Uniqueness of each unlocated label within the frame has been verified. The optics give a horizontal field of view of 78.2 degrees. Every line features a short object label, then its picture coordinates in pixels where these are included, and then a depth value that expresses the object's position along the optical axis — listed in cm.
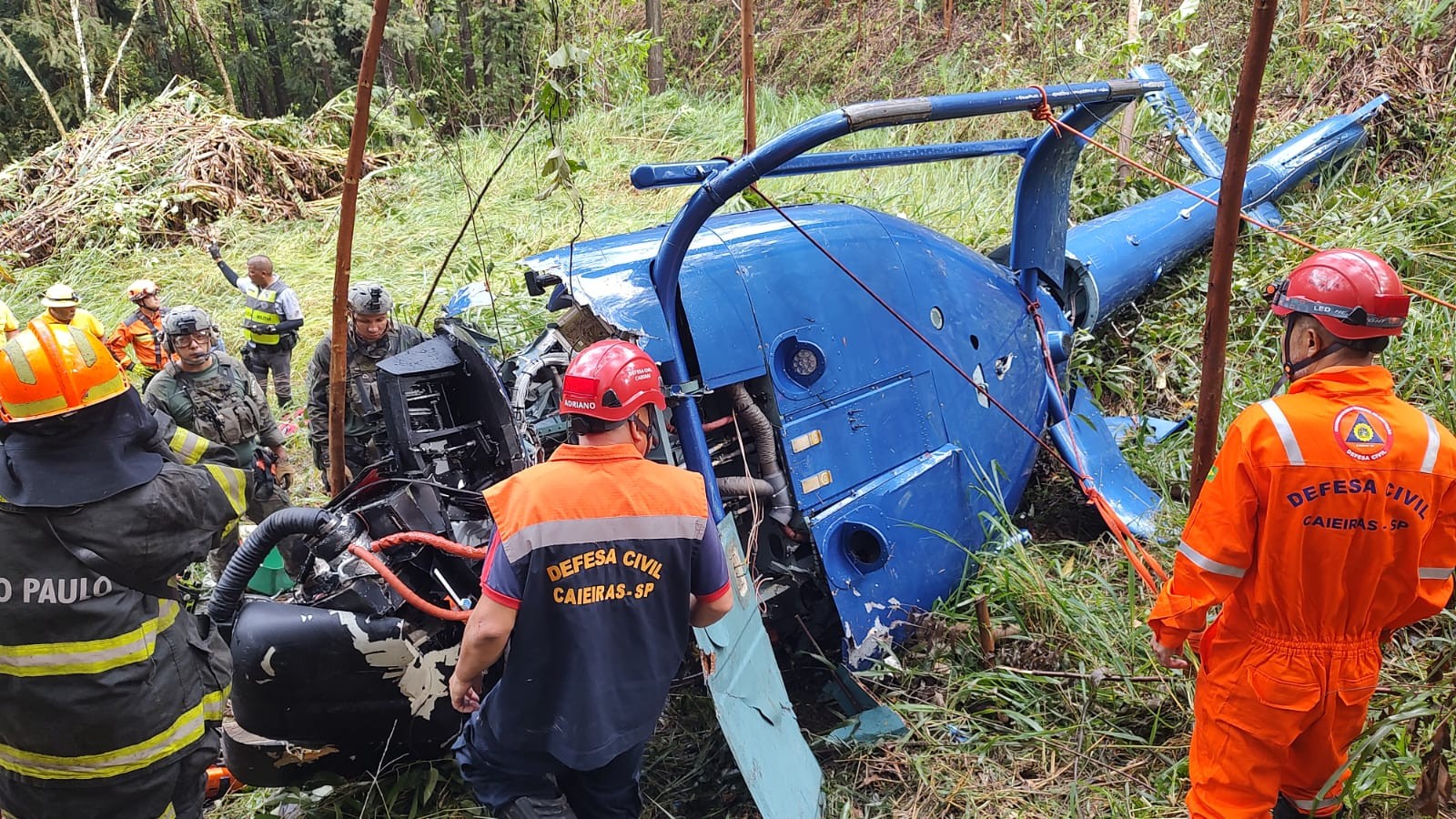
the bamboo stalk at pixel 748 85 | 496
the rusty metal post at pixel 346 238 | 238
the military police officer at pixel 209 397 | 454
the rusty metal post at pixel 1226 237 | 202
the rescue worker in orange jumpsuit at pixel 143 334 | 643
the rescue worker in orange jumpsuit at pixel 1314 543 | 196
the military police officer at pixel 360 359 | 470
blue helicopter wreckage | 257
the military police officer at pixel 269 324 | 651
